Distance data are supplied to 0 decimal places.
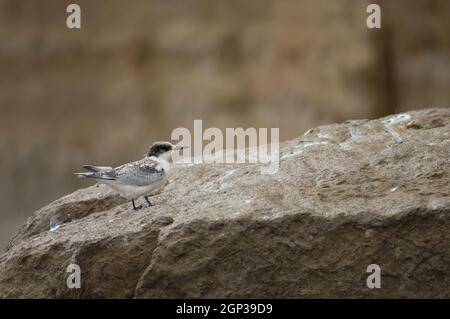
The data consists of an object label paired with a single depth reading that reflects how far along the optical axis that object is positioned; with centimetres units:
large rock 1407
